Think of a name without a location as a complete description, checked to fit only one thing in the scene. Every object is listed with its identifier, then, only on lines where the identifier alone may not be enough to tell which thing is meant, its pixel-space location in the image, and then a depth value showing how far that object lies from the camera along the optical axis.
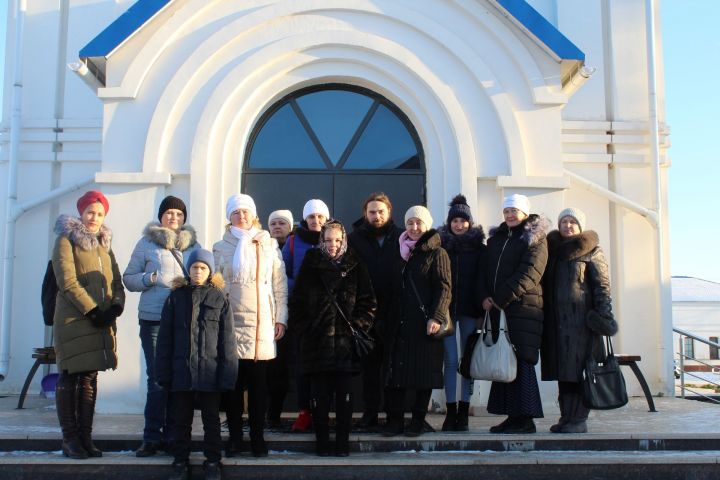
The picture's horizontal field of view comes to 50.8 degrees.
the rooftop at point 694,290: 33.72
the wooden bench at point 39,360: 7.68
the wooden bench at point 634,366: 7.64
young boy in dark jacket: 5.05
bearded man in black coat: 6.20
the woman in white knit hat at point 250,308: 5.45
